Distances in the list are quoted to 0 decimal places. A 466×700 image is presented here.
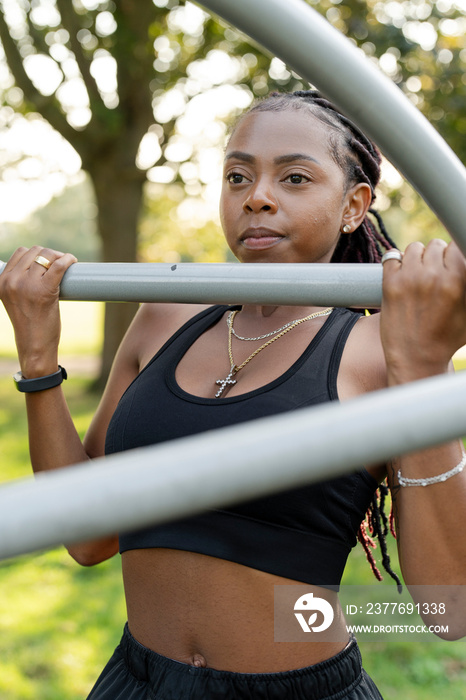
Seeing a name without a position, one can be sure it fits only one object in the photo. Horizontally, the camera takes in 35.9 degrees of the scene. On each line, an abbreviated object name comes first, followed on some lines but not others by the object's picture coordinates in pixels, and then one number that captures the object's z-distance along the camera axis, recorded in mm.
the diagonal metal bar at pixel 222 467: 488
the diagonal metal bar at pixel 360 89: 690
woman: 1322
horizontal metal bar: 901
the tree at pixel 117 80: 8961
